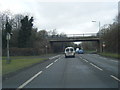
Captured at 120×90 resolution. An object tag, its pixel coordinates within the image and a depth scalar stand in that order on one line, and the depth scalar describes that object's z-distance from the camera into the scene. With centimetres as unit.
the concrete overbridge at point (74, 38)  9622
